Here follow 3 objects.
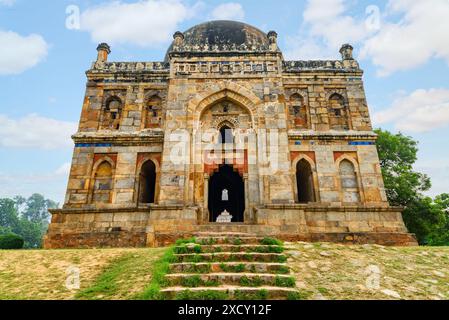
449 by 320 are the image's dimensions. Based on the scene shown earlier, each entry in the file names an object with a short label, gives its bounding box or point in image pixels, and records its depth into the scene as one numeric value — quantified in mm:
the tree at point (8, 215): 56912
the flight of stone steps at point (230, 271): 4891
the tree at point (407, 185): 16828
